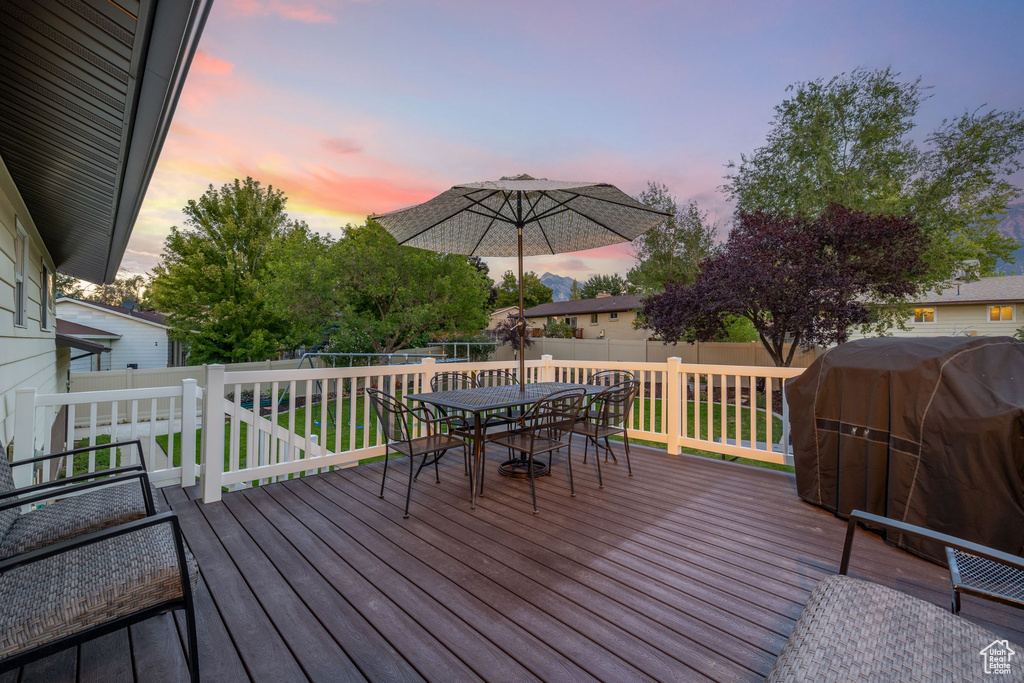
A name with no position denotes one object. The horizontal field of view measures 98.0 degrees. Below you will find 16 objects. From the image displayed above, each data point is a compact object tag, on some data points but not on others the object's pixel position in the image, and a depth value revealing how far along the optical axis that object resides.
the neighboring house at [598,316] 27.56
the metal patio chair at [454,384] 4.03
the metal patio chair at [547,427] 3.21
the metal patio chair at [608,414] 3.73
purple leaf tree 10.42
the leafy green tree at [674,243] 16.69
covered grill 2.12
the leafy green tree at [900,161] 12.06
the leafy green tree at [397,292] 12.31
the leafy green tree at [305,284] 12.23
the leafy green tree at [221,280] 14.44
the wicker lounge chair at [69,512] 1.70
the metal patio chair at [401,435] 3.15
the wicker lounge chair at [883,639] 1.08
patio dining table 3.23
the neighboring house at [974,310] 18.06
